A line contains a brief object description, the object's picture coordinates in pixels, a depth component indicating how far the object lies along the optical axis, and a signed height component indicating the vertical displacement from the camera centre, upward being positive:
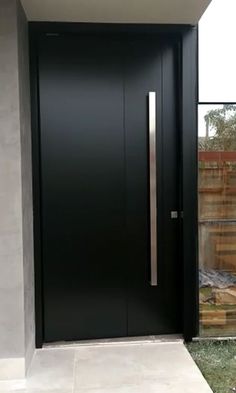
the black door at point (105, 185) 3.08 -0.12
